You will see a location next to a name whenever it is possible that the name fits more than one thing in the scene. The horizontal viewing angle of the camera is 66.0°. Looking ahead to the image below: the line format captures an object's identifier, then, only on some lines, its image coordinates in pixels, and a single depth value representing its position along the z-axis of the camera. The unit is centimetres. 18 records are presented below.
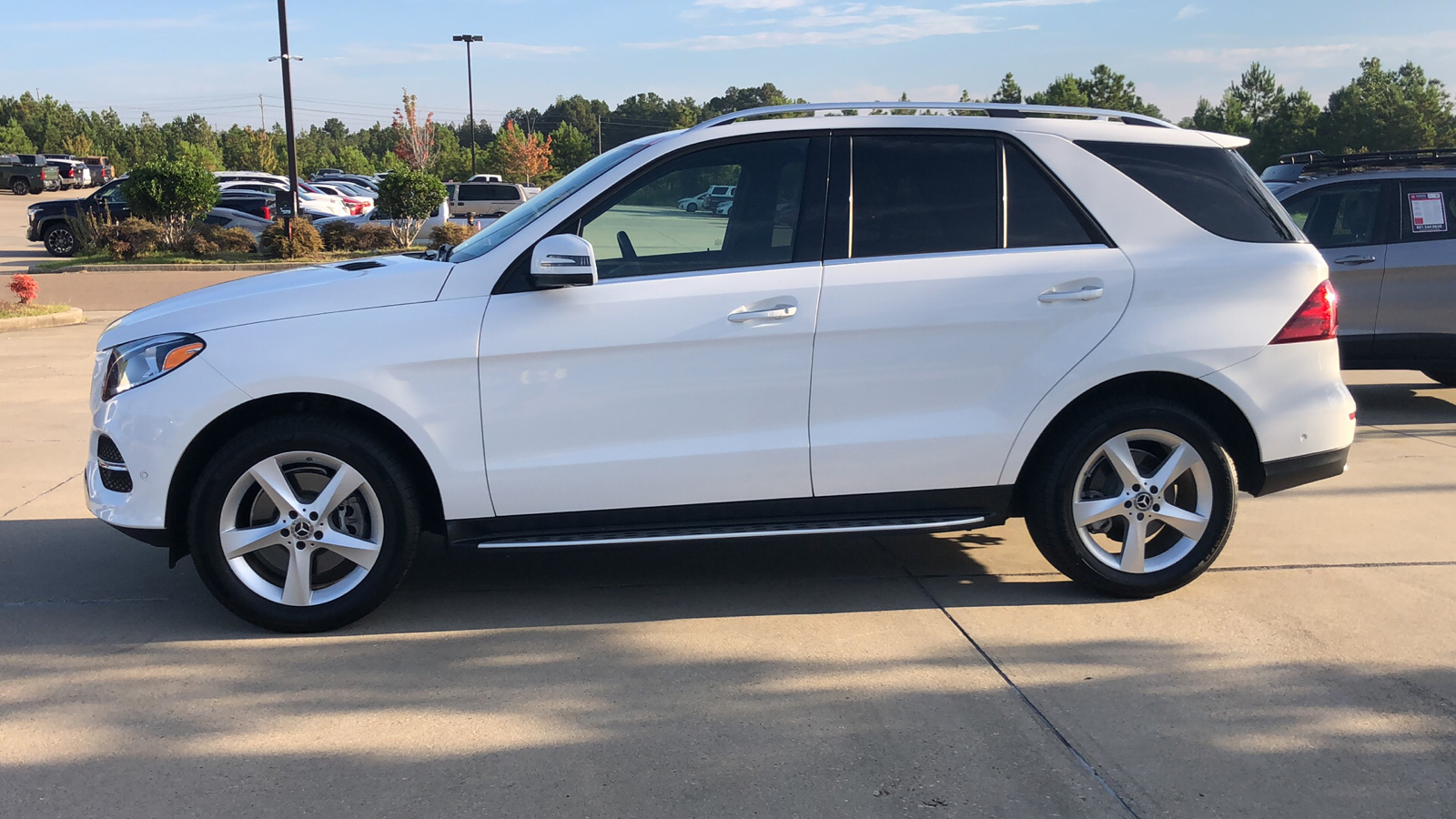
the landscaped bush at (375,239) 2553
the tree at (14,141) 7981
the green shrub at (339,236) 2500
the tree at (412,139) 5778
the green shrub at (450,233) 2258
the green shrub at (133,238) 2359
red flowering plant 1468
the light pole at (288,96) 2411
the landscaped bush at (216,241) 2388
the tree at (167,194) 2414
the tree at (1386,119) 7869
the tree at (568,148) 8462
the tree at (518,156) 6606
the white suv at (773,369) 403
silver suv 813
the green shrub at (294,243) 2372
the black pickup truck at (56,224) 2492
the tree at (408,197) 2716
